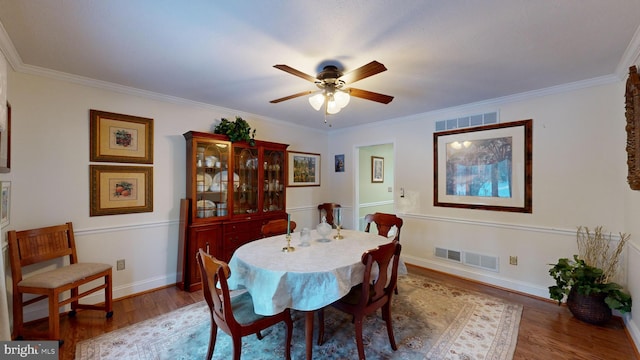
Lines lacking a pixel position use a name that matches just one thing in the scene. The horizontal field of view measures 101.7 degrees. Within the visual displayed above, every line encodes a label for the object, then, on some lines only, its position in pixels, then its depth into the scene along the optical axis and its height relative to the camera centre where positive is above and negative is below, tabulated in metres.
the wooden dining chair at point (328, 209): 4.91 -0.58
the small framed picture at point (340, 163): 5.06 +0.32
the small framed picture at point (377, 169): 5.47 +0.22
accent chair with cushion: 2.02 -0.80
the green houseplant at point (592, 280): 2.34 -0.96
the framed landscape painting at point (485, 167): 3.09 +0.16
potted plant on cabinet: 3.44 +0.67
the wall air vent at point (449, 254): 3.60 -1.06
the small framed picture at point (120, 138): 2.75 +0.46
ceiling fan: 2.21 +0.75
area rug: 1.99 -1.33
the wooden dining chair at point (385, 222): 3.05 -0.51
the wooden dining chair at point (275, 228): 2.76 -0.53
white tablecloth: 1.68 -0.66
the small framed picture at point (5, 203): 2.05 -0.20
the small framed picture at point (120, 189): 2.76 -0.12
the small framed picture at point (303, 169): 4.66 +0.19
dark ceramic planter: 2.35 -1.19
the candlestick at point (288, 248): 2.15 -0.57
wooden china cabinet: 3.16 -0.25
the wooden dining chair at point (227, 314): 1.56 -0.90
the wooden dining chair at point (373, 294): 1.81 -0.88
